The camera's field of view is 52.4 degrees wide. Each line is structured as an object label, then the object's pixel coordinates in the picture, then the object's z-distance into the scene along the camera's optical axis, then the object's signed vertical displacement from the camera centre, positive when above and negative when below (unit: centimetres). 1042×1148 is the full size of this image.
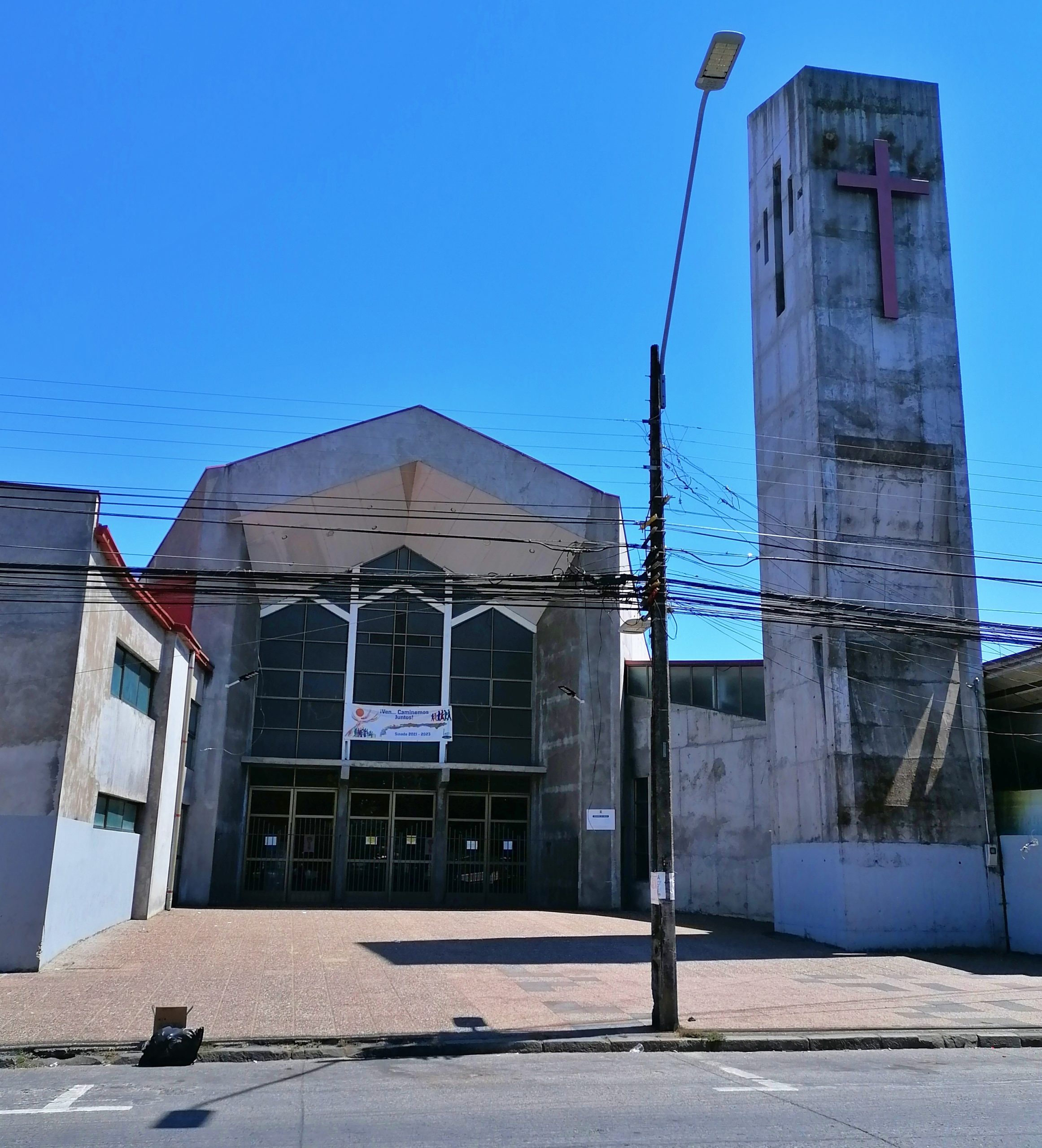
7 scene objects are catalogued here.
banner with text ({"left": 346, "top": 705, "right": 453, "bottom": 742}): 3391 +402
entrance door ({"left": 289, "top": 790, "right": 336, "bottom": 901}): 3262 +15
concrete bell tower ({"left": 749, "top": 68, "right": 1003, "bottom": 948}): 2206 +762
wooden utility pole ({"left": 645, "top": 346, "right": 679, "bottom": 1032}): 1237 +97
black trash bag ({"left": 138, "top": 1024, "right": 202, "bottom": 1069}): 1023 -190
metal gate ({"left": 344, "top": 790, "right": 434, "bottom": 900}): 3328 +25
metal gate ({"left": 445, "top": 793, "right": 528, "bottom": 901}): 3378 +23
